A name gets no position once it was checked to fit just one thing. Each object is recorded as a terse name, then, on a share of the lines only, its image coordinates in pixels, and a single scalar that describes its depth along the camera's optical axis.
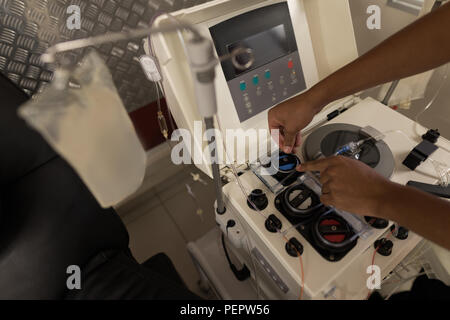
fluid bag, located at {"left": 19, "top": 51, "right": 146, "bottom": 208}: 0.35
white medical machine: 0.62
